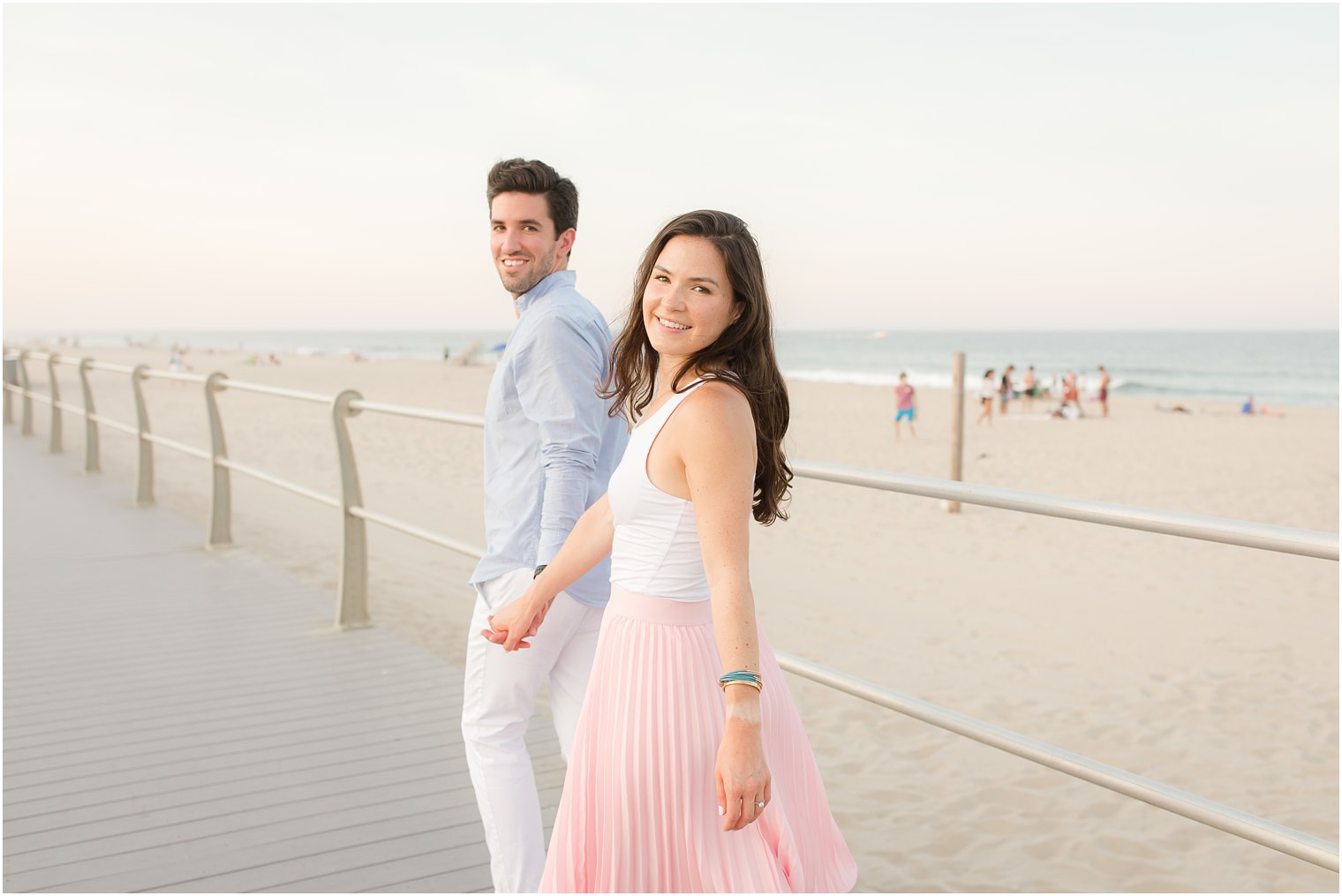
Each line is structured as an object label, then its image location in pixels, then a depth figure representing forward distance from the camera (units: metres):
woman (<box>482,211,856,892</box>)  1.40
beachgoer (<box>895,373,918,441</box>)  19.94
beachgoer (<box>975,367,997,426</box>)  22.38
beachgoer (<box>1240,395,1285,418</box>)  27.61
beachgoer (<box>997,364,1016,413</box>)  25.62
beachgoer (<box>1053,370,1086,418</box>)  25.34
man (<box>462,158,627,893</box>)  2.11
